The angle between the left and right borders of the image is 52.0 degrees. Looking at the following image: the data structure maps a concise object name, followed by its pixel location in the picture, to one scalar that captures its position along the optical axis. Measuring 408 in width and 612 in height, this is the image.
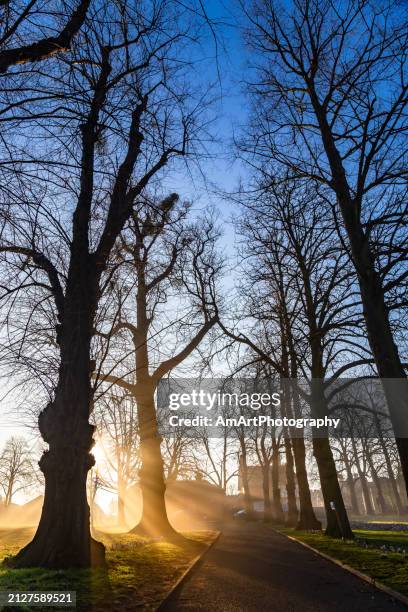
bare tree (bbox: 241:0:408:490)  6.84
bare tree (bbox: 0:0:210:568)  4.05
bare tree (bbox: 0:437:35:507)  57.11
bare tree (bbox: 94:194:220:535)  13.47
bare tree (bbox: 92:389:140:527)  23.27
